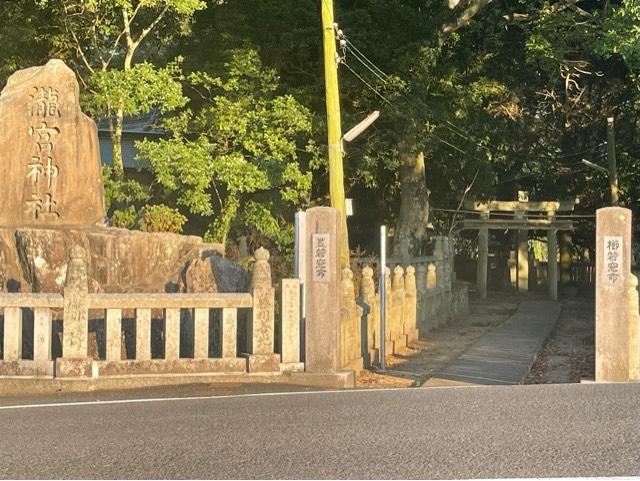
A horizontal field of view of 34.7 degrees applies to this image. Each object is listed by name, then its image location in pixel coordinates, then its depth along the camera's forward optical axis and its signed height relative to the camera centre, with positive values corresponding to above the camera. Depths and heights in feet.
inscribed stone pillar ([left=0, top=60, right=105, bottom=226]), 54.70 +5.72
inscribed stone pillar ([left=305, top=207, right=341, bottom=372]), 40.04 -1.79
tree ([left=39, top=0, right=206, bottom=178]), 77.05 +18.68
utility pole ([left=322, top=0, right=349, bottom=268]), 69.10 +9.77
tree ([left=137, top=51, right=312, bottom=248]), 81.61 +9.35
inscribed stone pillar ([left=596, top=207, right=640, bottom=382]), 40.11 -1.65
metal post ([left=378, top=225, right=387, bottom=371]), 51.13 -2.95
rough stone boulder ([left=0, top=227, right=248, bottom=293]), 50.52 -0.01
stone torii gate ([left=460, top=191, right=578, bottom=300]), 127.34 +4.71
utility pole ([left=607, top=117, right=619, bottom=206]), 108.88 +10.87
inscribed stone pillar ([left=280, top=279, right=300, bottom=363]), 39.96 -2.41
